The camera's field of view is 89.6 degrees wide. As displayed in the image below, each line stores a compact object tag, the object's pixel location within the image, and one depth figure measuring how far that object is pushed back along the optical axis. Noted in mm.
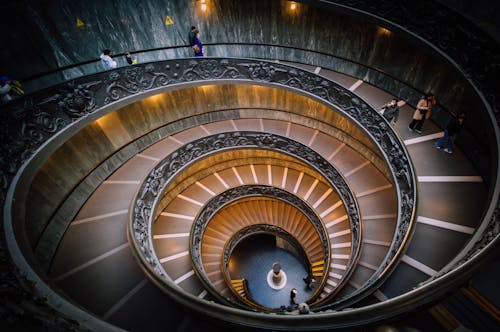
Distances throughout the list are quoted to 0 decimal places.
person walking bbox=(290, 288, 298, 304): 12039
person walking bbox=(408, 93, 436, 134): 6875
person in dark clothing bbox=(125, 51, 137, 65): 8328
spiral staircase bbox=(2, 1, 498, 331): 4637
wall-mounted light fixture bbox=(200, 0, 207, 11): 9289
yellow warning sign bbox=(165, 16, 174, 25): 9170
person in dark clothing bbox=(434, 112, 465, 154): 6184
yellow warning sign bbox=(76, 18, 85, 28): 7355
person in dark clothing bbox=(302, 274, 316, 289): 12297
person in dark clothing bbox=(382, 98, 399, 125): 7267
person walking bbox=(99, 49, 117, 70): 7543
